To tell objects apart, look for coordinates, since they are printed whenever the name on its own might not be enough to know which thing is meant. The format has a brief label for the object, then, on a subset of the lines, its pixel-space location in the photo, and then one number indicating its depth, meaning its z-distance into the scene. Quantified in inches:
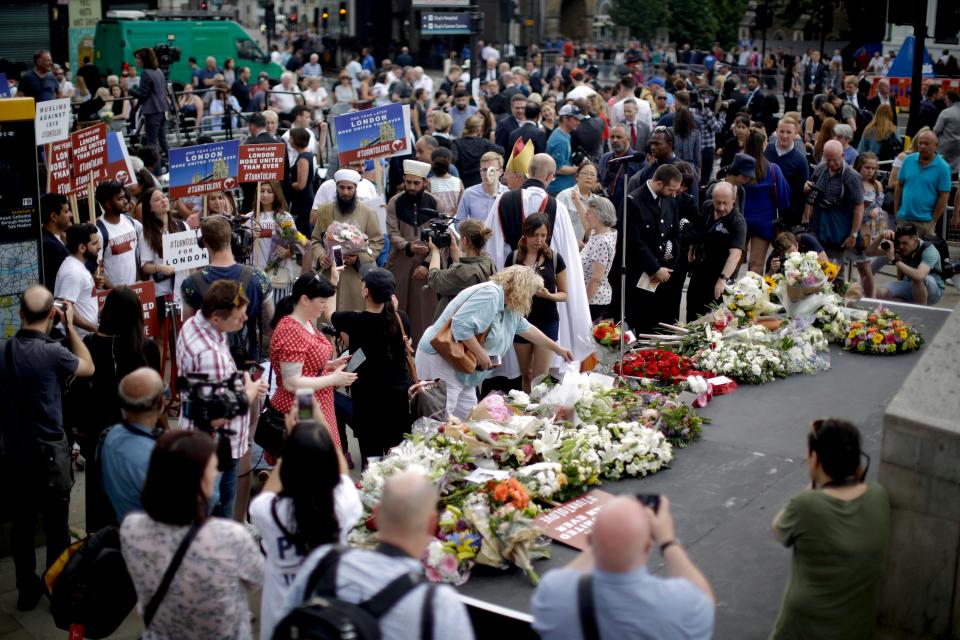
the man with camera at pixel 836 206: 468.1
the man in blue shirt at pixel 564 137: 569.0
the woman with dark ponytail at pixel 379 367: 288.8
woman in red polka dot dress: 264.2
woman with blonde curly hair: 294.8
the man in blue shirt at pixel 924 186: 511.8
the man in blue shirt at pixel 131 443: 208.2
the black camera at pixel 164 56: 821.9
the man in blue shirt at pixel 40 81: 833.5
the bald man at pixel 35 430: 241.3
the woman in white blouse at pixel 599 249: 390.6
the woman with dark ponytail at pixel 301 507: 172.4
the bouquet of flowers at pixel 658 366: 322.0
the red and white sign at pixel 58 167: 394.9
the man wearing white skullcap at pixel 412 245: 392.5
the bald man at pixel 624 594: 147.8
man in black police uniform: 400.8
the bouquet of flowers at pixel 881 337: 355.9
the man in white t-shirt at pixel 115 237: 361.4
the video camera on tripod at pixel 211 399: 229.1
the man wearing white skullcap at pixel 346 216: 403.9
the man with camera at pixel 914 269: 430.9
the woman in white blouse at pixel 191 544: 171.8
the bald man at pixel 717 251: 401.4
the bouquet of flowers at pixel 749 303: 370.9
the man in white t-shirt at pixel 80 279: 315.0
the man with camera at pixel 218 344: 244.2
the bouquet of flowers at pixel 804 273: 357.4
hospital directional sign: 1159.0
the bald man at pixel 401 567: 143.6
